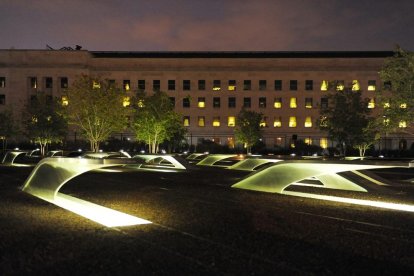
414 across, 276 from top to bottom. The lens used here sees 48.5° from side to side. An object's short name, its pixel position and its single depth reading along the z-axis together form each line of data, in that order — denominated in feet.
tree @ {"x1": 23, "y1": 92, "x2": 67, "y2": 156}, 196.03
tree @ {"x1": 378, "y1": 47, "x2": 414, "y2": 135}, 75.05
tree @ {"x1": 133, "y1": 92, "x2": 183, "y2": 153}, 166.61
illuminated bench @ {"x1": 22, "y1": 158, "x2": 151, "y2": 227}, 36.55
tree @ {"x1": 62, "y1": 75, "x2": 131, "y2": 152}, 153.58
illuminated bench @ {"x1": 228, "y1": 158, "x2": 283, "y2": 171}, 106.67
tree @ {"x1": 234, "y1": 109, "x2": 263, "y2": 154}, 203.62
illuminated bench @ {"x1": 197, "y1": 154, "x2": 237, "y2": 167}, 127.91
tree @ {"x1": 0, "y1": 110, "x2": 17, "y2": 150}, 209.97
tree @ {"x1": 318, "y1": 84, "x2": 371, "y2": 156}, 137.90
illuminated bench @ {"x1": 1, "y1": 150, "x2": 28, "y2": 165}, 126.11
